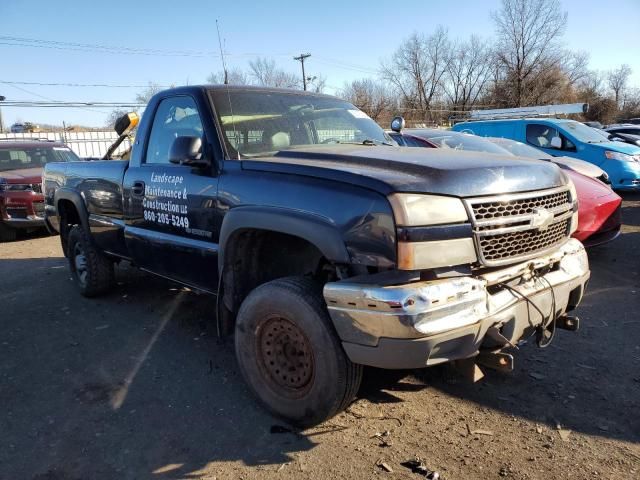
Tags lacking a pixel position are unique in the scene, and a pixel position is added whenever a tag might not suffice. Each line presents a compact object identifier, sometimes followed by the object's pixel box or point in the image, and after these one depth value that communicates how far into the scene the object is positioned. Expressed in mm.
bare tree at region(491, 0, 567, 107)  46375
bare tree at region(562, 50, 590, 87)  48419
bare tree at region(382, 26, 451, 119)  58900
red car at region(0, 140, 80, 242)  9125
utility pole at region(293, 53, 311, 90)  44531
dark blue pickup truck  2309
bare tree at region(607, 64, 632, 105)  61472
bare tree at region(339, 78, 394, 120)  42531
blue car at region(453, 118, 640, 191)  10234
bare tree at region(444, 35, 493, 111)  57438
